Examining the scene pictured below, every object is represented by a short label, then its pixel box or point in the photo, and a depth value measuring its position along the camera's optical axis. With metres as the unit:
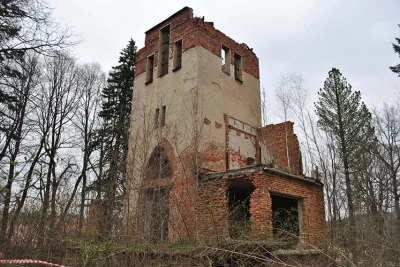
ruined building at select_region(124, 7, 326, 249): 11.47
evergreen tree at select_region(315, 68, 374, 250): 23.39
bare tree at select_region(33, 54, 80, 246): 20.97
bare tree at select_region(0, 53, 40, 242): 7.80
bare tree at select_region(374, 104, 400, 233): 24.19
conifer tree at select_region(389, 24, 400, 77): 13.89
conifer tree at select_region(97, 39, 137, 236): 22.00
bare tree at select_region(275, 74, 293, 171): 17.98
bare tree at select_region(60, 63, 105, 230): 22.80
